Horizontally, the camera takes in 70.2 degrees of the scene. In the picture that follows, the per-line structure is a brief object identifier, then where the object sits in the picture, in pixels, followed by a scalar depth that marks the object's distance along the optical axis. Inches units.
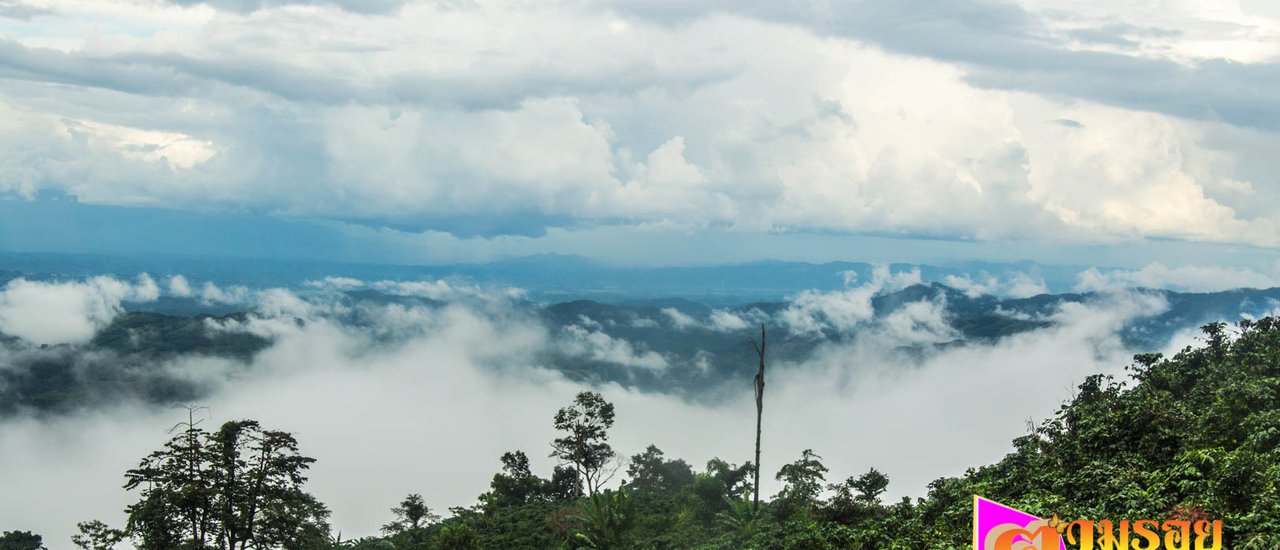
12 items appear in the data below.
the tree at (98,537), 1692.9
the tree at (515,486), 3080.7
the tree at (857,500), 1782.7
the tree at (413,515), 2880.9
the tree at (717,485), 2571.4
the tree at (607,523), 1877.5
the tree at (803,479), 2288.4
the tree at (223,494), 1621.6
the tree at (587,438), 2893.7
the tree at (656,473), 3506.4
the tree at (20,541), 2498.4
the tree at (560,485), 3154.5
